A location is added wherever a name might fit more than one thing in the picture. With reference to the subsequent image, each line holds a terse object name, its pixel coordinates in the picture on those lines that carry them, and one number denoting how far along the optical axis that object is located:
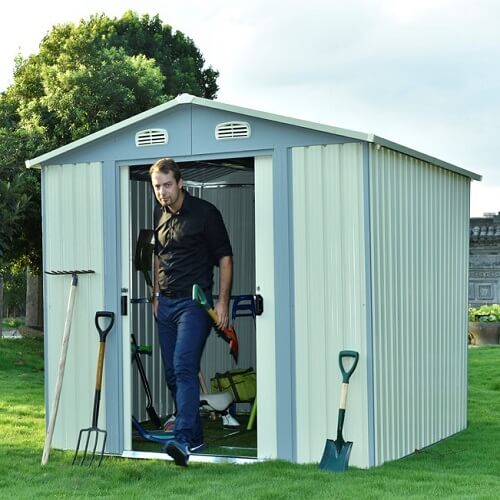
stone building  23.17
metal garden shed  7.11
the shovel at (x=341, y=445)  6.96
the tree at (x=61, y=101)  15.16
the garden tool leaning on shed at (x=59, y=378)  7.54
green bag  9.14
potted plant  20.12
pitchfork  7.50
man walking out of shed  7.27
